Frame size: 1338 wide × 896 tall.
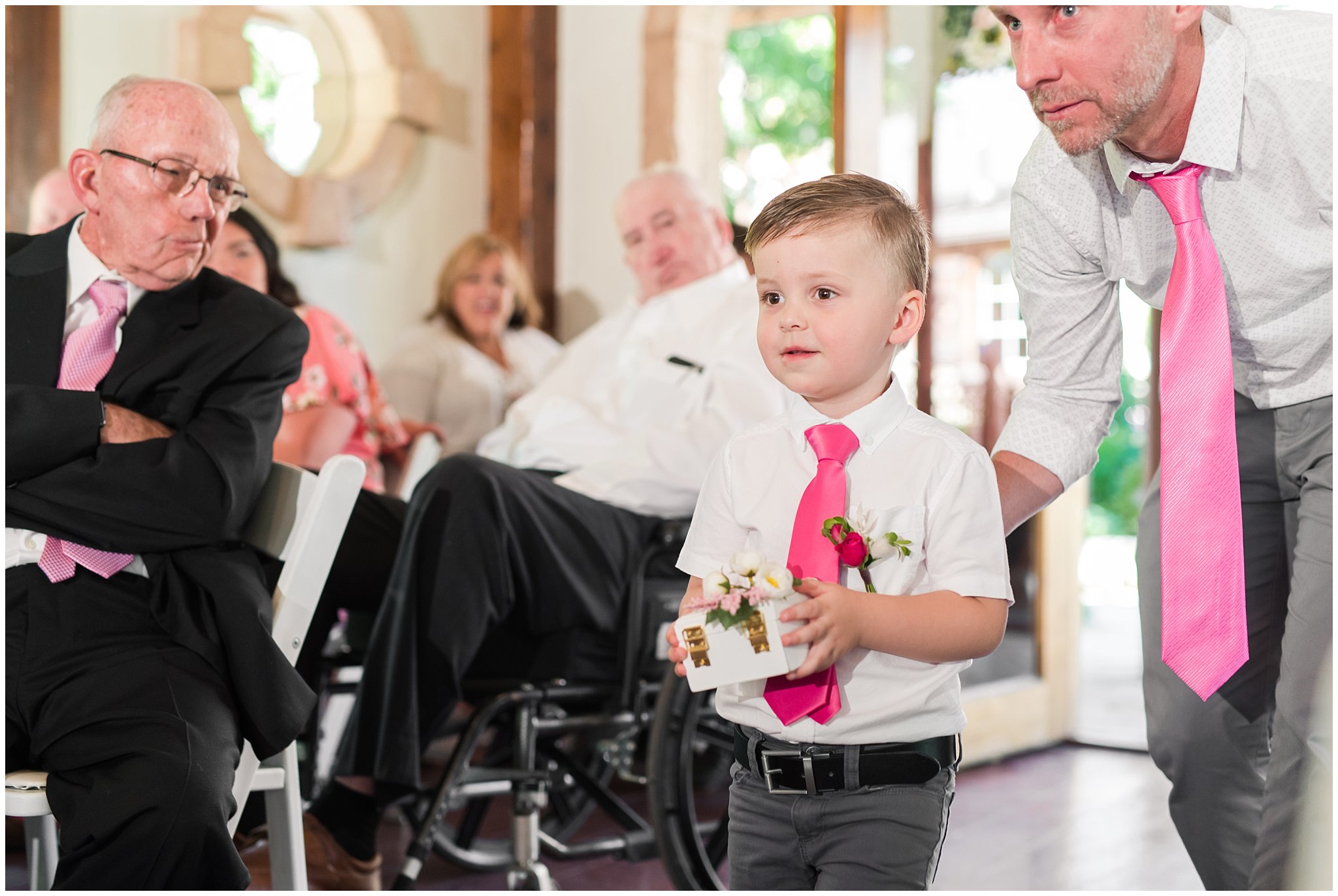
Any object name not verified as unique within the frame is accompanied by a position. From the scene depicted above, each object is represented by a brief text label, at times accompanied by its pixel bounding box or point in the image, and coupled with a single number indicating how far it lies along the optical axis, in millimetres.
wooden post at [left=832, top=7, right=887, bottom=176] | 3621
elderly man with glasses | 1532
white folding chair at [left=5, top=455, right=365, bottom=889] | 1756
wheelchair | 2283
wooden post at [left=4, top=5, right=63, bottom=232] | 3383
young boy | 1293
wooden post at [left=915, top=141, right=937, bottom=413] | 3719
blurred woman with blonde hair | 3738
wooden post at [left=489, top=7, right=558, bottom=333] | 4480
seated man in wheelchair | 2217
